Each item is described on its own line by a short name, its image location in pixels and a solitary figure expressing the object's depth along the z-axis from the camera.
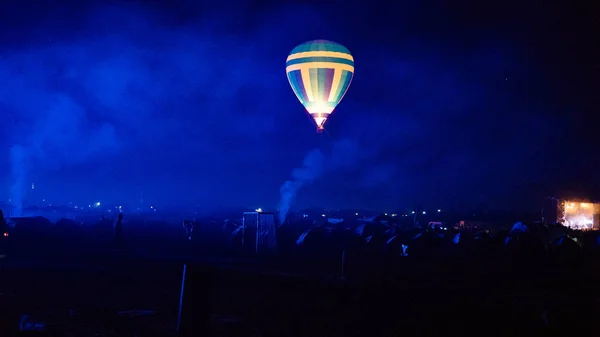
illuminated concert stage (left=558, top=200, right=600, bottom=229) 65.94
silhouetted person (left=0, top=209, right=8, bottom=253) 30.73
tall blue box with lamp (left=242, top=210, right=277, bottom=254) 34.94
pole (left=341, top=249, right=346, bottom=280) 22.12
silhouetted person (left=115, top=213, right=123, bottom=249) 30.64
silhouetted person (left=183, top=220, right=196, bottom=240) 44.03
